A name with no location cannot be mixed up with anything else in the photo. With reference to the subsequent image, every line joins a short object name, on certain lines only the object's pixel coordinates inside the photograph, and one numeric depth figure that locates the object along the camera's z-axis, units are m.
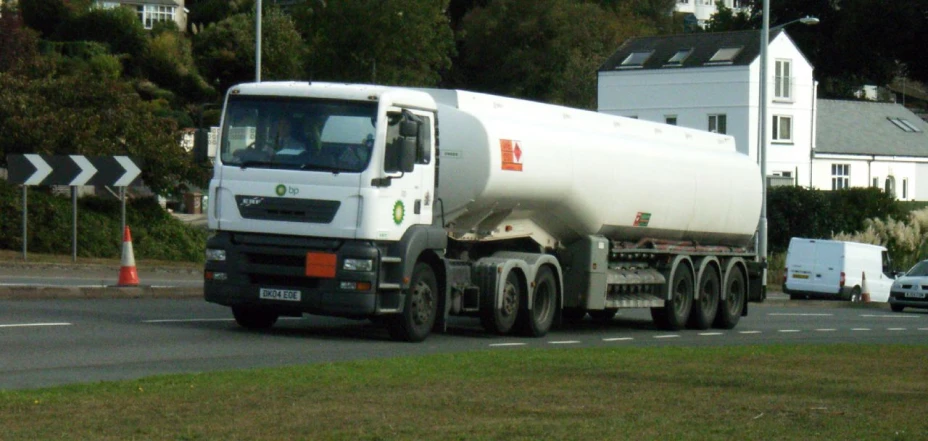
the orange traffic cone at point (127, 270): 24.53
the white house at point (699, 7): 165.88
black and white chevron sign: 28.89
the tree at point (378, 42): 71.81
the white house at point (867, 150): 87.31
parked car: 41.03
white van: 47.69
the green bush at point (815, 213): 64.31
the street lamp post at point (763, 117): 42.50
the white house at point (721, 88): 82.25
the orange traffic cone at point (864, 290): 47.03
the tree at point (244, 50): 76.38
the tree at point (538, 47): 91.81
